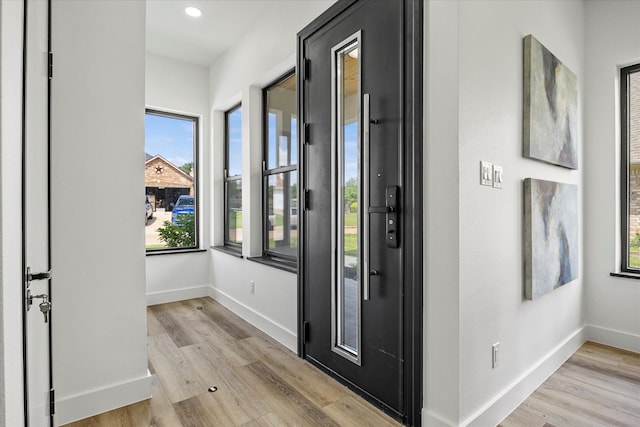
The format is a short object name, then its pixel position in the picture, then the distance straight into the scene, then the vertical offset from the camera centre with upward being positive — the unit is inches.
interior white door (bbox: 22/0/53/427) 38.6 +0.1
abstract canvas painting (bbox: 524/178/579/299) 77.1 -5.4
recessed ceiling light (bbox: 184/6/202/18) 122.4 +72.2
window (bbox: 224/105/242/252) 162.4 +16.2
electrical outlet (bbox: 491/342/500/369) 68.4 -27.9
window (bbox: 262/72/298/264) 124.2 +15.4
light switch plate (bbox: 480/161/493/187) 65.4 +7.6
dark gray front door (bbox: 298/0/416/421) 70.0 +3.1
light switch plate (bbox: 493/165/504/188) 68.7 +7.5
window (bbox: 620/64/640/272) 105.7 +14.1
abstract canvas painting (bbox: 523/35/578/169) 77.0 +26.1
